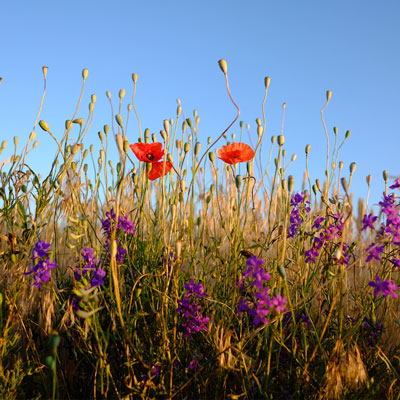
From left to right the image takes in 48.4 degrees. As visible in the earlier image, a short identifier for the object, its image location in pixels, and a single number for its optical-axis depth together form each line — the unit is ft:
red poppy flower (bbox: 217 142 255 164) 6.38
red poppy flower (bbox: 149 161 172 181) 6.18
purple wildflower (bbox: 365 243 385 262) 4.51
